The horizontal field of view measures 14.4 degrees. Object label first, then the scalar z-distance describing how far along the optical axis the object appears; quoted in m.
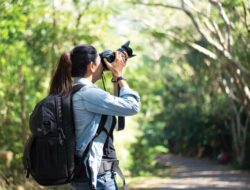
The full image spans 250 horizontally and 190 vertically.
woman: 5.79
